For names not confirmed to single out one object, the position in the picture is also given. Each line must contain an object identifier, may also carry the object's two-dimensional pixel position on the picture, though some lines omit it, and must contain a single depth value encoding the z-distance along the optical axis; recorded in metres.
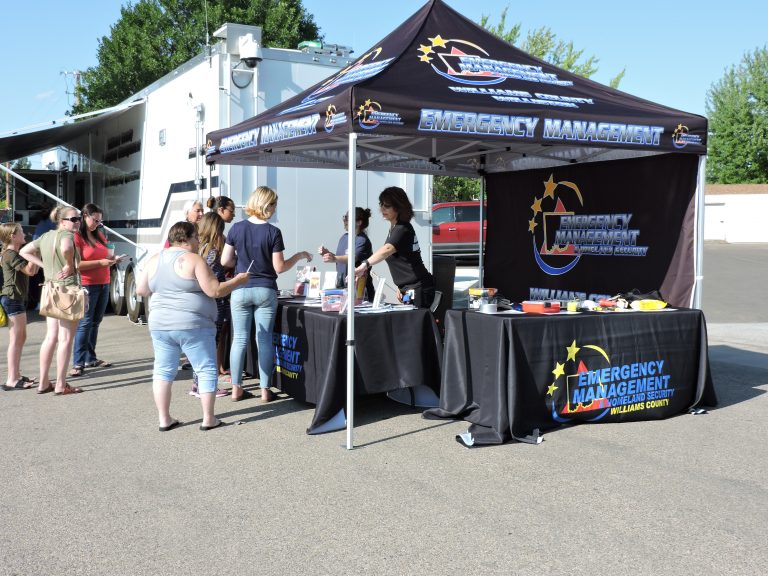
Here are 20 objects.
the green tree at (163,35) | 26.39
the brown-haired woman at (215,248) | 6.59
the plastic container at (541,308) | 5.79
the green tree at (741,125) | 44.03
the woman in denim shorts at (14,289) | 6.83
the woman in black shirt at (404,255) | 6.48
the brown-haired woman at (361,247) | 7.34
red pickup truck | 19.92
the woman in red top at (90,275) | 7.58
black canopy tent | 5.11
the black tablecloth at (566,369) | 5.36
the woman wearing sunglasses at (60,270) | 6.64
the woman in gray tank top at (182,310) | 5.29
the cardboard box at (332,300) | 5.93
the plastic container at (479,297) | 5.88
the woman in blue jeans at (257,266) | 6.02
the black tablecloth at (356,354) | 5.54
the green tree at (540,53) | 28.17
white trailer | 8.53
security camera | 8.38
